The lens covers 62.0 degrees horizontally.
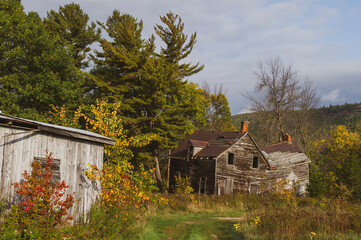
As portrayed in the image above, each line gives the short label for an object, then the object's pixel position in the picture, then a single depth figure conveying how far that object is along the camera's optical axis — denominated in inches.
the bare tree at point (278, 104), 1705.2
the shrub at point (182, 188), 1020.4
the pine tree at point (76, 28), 1493.6
